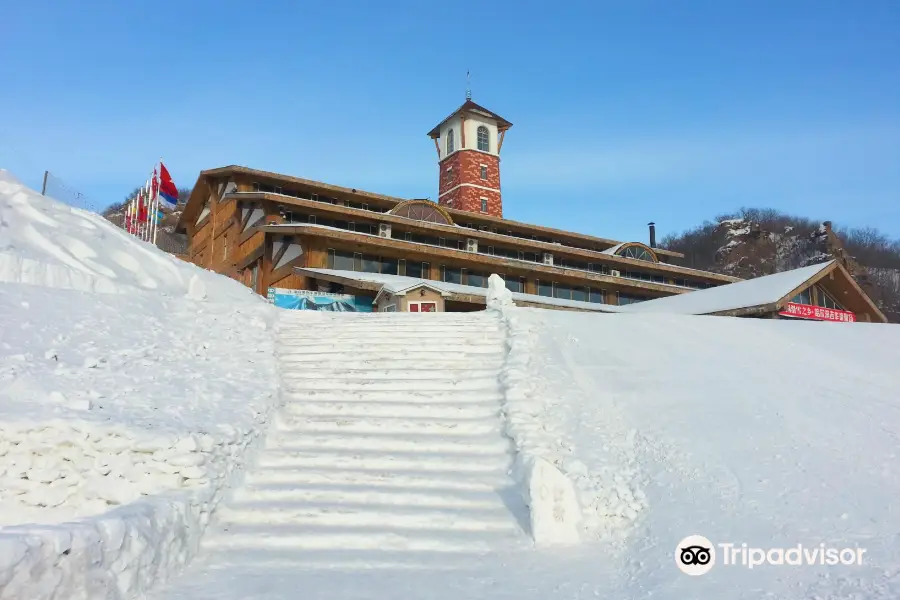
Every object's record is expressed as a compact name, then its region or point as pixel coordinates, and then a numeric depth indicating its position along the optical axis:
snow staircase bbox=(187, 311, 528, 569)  6.22
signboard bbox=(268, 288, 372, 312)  25.14
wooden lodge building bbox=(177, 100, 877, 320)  29.52
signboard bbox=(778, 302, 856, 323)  24.64
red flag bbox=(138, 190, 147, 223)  24.50
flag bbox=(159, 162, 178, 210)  23.30
